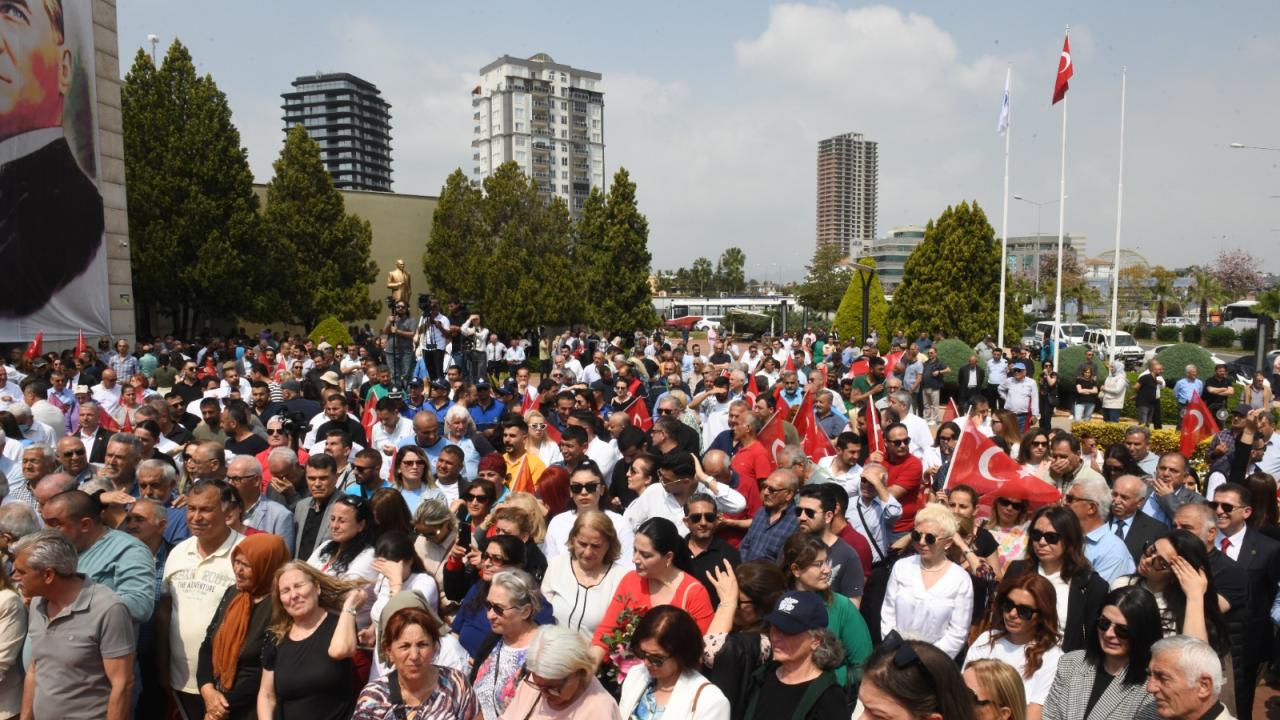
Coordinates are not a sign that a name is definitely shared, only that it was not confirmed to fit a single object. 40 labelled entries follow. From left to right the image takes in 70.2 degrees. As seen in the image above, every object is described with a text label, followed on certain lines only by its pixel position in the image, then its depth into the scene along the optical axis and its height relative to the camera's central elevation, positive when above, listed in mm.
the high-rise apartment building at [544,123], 125938 +23932
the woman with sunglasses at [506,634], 3928 -1510
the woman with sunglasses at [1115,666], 3645 -1538
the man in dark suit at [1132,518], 5664 -1441
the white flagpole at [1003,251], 24891 +1121
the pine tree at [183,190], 32312 +3764
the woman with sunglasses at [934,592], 4719 -1572
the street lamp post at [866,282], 24172 +262
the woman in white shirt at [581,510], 5355 -1374
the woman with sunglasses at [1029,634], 4074 -1565
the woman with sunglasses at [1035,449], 7781 -1352
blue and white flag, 25484 +4823
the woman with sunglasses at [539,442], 8047 -1321
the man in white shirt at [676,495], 5988 -1360
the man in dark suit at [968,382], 17562 -1751
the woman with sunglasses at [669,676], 3568 -1542
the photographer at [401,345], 14406 -820
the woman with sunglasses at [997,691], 3498 -1545
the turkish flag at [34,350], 16750 -1017
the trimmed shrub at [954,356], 20266 -1453
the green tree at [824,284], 79312 +712
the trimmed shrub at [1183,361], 18438 -1429
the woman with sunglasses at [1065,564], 4531 -1404
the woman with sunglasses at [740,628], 3908 -1540
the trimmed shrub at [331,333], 29406 -1288
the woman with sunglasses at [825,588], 4238 -1456
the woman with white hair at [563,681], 3459 -1495
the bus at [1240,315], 56681 -1610
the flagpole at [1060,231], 19759 +1464
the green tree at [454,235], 43219 +2757
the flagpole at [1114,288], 22947 +69
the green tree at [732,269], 116000 +2940
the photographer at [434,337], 14289 -701
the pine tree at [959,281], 31469 +366
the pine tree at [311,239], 37719 +2283
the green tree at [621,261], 39000 +1347
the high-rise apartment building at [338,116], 178375 +34836
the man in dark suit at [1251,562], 5234 -1578
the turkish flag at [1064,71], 21938 +5289
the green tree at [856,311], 37938 -827
